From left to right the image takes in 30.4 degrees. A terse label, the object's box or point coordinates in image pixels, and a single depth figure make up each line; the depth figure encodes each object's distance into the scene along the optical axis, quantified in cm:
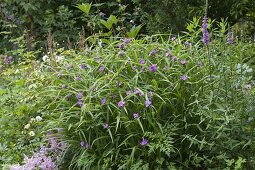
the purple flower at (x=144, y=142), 309
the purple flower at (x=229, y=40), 327
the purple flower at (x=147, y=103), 304
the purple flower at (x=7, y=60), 611
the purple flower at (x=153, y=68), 328
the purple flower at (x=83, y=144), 327
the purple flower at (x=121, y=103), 311
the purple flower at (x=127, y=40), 366
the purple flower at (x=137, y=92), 314
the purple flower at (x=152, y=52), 348
